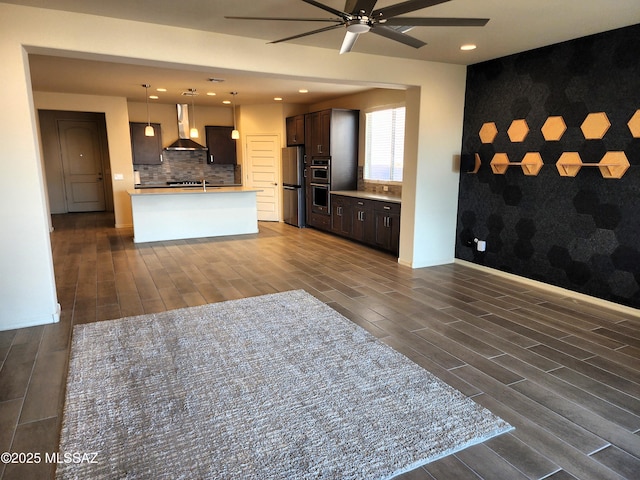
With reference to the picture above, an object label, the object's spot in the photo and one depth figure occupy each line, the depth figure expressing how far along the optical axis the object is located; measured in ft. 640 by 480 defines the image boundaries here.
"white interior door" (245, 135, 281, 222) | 29.96
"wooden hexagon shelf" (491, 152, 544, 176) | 14.32
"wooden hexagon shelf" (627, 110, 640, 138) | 11.55
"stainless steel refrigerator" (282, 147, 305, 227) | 27.73
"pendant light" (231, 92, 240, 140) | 25.08
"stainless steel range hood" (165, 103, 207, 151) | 30.04
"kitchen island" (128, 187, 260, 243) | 21.93
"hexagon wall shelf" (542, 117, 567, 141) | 13.41
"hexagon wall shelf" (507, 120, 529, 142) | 14.65
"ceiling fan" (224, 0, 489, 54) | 7.70
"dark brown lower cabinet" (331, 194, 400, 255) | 19.63
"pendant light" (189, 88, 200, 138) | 23.79
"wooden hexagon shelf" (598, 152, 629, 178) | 11.91
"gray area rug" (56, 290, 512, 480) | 6.13
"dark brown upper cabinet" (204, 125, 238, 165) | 31.37
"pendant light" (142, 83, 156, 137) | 22.11
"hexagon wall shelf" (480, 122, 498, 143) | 15.96
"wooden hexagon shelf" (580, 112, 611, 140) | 12.28
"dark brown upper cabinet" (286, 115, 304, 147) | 27.45
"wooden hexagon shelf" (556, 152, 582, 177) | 13.03
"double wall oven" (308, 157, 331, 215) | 25.09
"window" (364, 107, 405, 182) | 21.79
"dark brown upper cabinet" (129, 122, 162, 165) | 28.96
